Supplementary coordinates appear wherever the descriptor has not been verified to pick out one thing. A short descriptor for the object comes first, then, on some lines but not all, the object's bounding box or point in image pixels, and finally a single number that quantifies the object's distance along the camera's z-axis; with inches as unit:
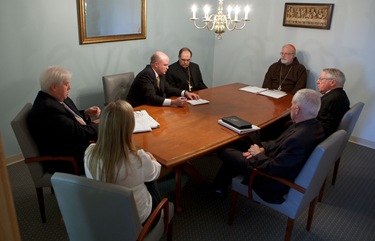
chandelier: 109.8
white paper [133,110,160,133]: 94.4
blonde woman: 60.4
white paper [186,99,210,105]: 121.9
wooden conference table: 83.6
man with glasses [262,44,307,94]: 162.6
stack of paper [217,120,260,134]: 95.3
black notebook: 96.6
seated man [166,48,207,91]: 156.1
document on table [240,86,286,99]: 138.8
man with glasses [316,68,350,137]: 110.6
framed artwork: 157.9
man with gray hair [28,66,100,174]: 86.1
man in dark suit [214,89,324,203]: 78.7
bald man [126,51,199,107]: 118.6
